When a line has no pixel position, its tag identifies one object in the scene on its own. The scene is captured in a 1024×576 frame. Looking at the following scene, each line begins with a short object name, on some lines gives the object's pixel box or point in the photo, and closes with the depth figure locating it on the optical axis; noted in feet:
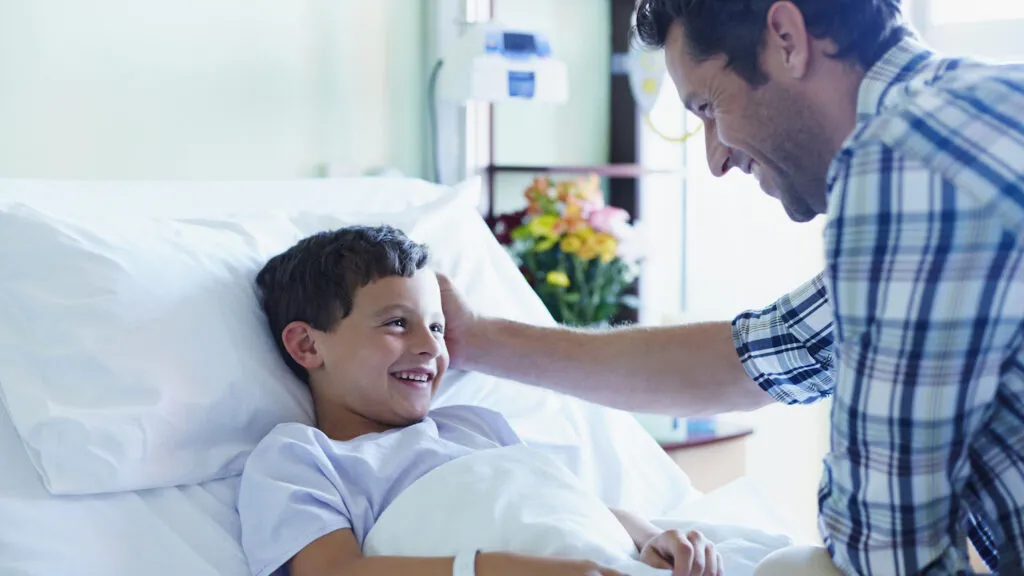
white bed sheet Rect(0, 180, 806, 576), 3.63
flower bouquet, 7.82
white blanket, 3.82
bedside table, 7.88
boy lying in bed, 4.01
